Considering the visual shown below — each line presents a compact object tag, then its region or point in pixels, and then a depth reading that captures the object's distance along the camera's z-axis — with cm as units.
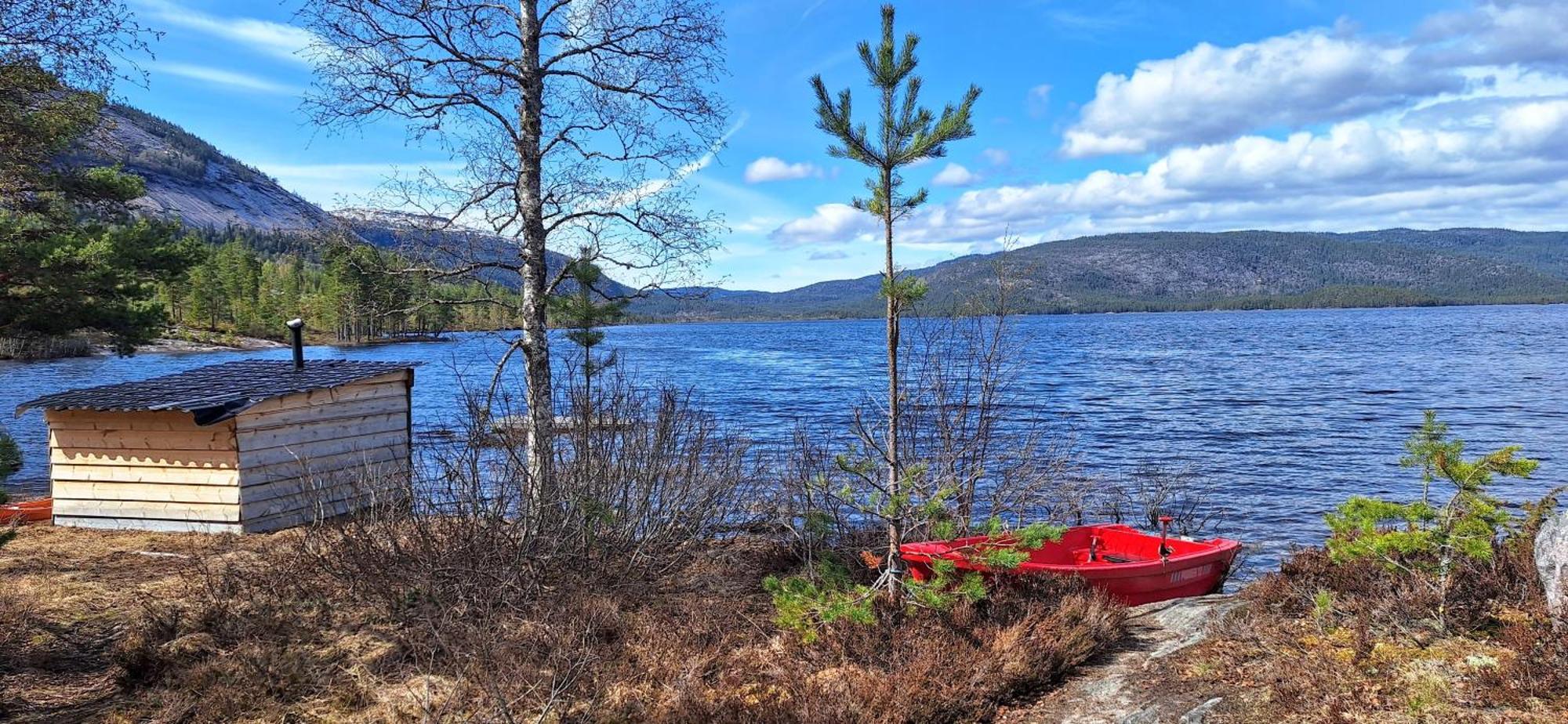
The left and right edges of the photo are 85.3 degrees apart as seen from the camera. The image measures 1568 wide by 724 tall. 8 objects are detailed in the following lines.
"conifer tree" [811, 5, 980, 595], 715
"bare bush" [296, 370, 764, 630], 694
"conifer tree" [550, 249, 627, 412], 984
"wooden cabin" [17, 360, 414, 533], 1063
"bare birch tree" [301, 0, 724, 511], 856
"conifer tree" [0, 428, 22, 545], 589
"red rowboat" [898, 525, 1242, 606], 822
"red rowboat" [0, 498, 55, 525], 1142
